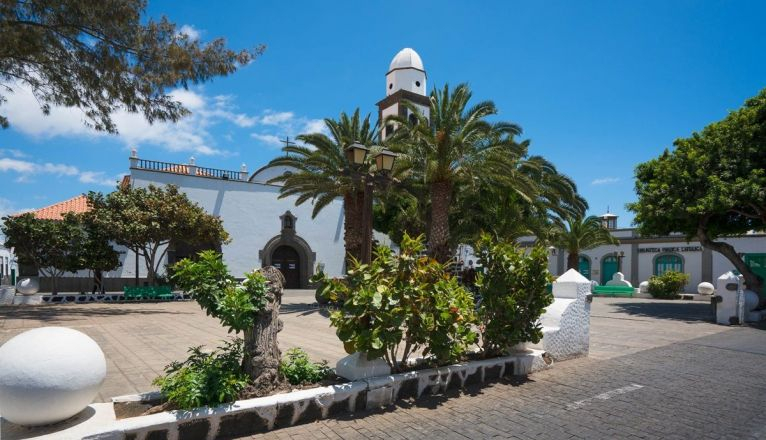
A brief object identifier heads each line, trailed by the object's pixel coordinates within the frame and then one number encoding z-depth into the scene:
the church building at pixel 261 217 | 25.34
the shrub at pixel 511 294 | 6.18
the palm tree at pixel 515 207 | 18.66
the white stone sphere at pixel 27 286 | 17.00
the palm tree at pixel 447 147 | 13.77
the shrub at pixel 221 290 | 4.09
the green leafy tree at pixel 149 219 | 17.66
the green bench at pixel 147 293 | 19.03
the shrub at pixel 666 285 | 25.22
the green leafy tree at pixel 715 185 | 14.38
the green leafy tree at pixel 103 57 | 10.96
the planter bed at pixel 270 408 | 3.44
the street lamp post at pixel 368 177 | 9.06
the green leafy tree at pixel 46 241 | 16.48
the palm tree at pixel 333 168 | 16.09
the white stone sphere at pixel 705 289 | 24.17
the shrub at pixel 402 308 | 4.73
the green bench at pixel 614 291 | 27.14
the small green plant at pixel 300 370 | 4.62
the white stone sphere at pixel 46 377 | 3.18
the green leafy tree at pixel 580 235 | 27.40
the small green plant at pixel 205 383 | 3.77
